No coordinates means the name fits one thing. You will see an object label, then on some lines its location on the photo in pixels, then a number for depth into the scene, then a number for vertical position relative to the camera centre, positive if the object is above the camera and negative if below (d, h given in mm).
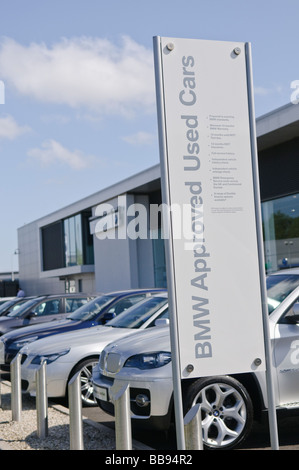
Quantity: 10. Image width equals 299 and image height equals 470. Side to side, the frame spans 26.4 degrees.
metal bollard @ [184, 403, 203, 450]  4453 -1055
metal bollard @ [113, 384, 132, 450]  4961 -1074
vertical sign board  4695 +499
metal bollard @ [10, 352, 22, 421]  8148 -1333
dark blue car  11062 -670
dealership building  23719 +2776
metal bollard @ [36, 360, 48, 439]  7141 -1333
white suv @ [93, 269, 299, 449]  6305 -1116
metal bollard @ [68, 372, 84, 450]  6035 -1296
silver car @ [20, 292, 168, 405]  9055 -953
